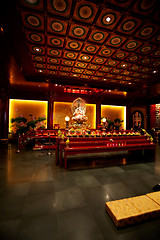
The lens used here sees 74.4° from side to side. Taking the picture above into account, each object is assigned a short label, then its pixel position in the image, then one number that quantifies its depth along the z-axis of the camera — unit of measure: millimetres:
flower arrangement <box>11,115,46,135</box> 5451
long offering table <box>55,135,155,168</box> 3652
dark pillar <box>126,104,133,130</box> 11117
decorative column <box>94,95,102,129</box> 9898
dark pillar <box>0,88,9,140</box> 7352
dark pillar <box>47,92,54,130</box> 8539
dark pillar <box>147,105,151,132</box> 11699
